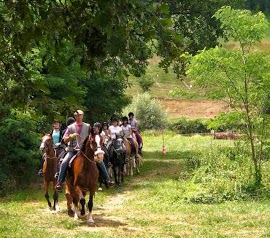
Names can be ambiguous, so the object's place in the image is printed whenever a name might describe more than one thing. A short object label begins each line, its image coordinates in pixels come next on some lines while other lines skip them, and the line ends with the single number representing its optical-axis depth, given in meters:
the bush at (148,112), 54.78
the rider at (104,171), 14.44
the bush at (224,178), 16.88
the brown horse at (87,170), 13.10
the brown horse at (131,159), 22.55
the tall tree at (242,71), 17.19
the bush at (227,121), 17.61
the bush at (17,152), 19.81
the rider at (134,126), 24.10
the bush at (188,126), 53.79
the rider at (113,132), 20.84
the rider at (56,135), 16.70
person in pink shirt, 13.38
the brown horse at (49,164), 15.59
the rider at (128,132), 22.44
